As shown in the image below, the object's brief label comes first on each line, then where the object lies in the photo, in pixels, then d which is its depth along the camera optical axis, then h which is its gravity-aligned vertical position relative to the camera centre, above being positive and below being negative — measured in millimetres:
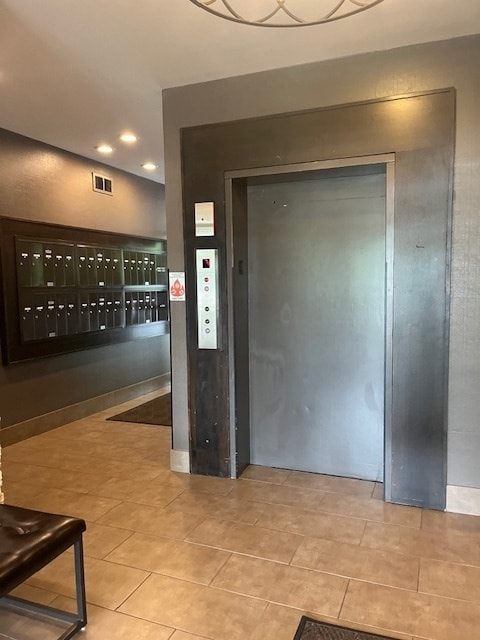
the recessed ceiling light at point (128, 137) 4309 +1348
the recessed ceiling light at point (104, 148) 4624 +1344
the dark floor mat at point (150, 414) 4848 -1390
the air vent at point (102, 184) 5191 +1117
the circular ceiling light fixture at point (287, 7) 2330 +1360
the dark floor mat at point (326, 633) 1836 -1378
